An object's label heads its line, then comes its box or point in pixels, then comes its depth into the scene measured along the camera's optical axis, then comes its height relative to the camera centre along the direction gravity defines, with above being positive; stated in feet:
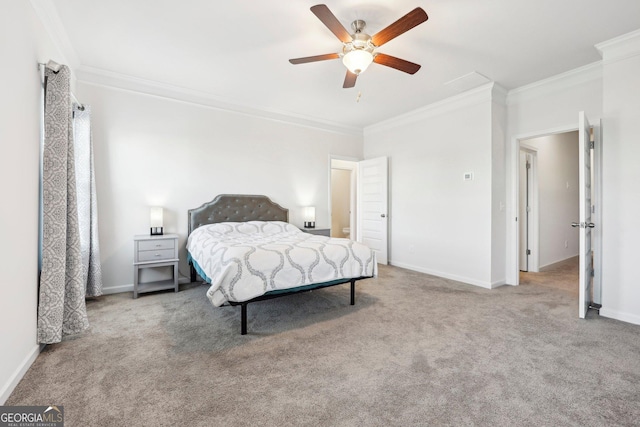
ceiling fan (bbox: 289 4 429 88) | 6.94 +4.56
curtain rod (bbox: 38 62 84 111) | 10.57 +4.16
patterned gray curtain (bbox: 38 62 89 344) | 7.11 -0.41
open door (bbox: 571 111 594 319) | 9.31 -0.42
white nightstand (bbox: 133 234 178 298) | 11.43 -1.88
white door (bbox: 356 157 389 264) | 17.92 +0.17
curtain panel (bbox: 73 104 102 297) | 10.69 +0.42
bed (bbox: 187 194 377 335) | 7.96 -1.63
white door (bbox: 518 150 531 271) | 16.29 -0.05
